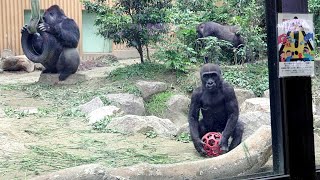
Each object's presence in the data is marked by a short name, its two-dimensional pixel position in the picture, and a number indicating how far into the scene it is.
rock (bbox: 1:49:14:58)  4.21
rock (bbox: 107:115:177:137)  3.77
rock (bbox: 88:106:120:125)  3.91
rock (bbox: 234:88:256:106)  4.51
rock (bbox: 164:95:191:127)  4.56
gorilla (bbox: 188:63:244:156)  3.39
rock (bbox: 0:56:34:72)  4.42
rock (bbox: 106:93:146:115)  4.66
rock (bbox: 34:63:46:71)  5.11
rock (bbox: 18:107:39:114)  4.07
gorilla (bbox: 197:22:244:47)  4.57
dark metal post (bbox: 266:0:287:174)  1.98
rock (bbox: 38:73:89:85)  4.87
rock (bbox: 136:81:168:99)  5.04
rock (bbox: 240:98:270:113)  3.98
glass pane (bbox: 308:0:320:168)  2.32
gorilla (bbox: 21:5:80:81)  4.55
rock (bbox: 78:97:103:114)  4.13
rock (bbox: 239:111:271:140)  3.25
